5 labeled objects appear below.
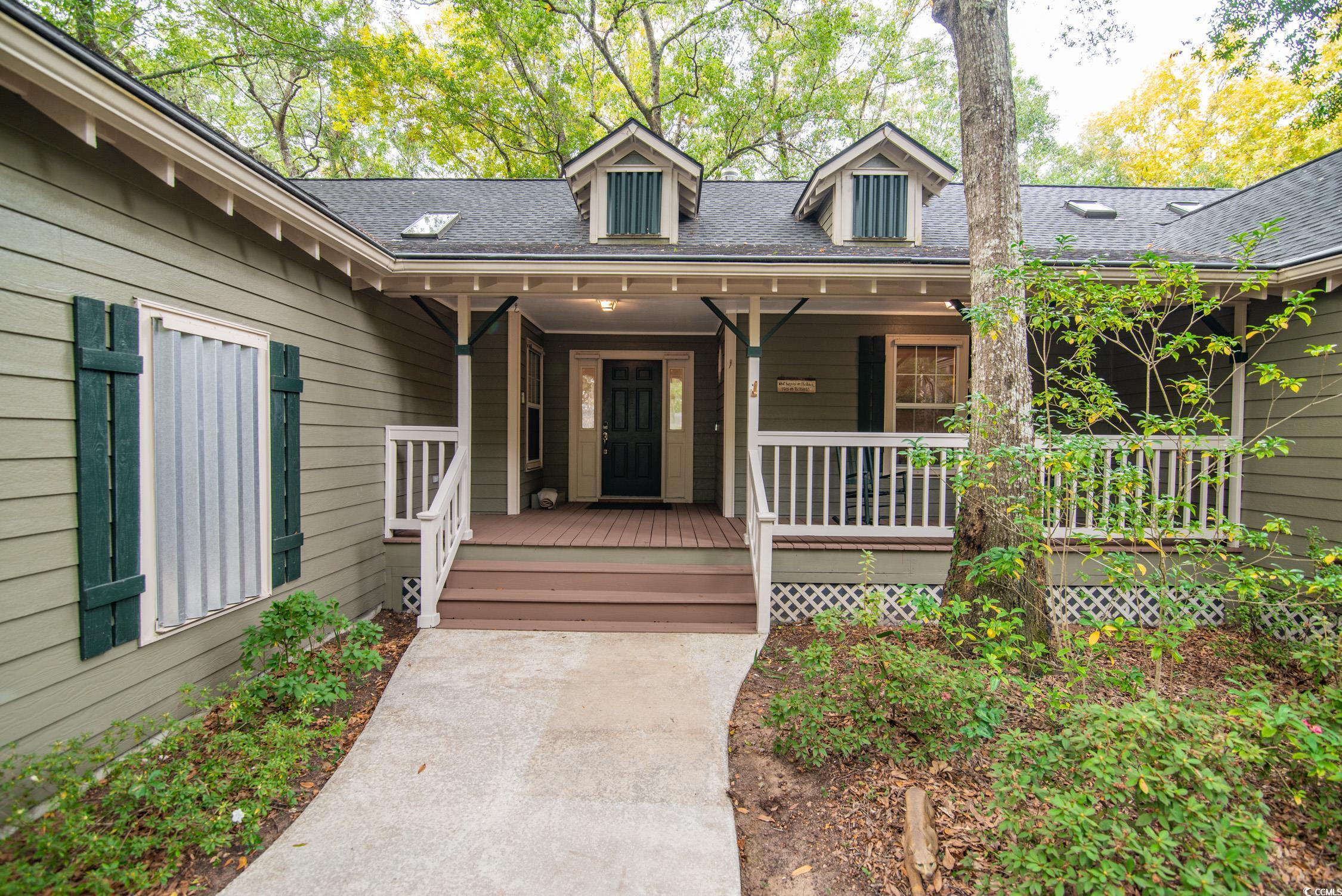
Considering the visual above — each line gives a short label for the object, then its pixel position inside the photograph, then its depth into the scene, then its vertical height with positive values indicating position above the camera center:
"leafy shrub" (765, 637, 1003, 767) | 2.55 -1.30
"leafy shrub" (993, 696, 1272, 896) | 1.62 -1.17
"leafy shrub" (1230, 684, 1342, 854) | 1.84 -1.07
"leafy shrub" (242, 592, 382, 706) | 2.87 -1.21
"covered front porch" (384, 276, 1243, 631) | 4.50 -0.05
